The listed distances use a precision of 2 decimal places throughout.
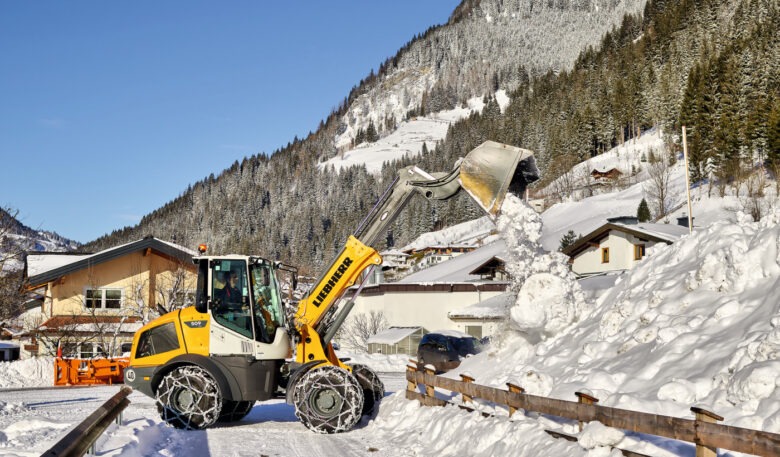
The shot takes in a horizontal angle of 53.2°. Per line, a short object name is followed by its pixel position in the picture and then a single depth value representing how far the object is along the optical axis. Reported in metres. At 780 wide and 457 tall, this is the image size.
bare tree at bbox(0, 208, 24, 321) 26.91
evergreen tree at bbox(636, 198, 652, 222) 82.19
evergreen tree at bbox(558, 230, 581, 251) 76.12
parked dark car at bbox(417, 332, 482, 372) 33.12
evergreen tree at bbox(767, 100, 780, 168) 76.69
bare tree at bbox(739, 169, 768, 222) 67.79
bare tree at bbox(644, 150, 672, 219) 88.81
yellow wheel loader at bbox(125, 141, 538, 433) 13.82
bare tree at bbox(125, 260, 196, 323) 40.25
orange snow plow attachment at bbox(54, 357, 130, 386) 26.42
